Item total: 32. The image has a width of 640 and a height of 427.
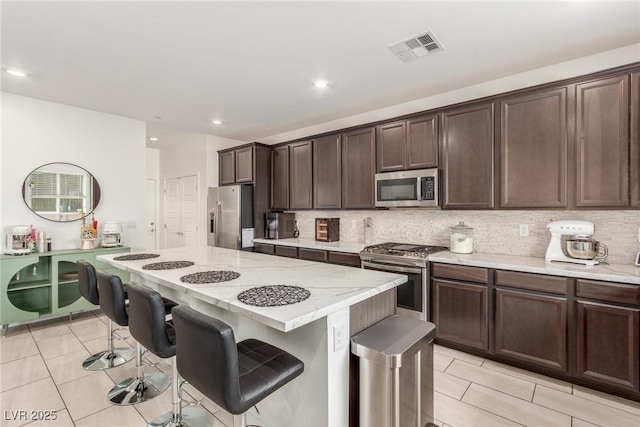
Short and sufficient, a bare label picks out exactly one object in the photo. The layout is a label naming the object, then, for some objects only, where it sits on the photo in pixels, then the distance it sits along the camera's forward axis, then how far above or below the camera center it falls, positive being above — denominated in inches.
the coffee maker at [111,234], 158.1 -10.6
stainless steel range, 116.8 -22.3
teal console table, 128.0 -31.4
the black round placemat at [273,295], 56.1 -16.3
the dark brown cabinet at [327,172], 162.1 +22.2
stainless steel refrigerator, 184.1 -2.3
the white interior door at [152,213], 256.2 +0.7
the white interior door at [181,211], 223.8 +1.9
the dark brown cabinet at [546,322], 82.8 -34.4
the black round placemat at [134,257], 105.6 -15.4
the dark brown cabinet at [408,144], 127.8 +30.2
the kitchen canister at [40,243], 140.3 -13.2
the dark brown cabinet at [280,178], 188.4 +22.2
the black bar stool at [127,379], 79.7 -48.3
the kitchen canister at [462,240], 122.9 -11.3
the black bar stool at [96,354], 94.8 -46.9
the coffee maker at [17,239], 133.1 -11.0
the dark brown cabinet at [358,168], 148.8 +22.6
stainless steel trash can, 56.6 -31.4
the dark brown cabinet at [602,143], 89.0 +20.8
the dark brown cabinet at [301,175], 175.3 +22.3
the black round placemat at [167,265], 88.1 -15.5
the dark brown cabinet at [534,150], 99.3 +21.2
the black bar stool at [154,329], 63.2 -24.9
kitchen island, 55.0 -21.4
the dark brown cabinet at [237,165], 190.5 +31.6
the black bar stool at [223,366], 45.9 -26.1
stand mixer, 95.2 -7.0
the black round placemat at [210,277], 73.5 -16.0
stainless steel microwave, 125.7 +10.3
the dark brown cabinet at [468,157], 113.3 +21.4
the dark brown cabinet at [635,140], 87.1 +20.4
